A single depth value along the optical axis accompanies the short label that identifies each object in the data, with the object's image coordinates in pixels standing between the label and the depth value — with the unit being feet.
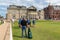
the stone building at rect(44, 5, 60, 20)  158.89
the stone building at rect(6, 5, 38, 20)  159.06
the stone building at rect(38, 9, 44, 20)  164.45
